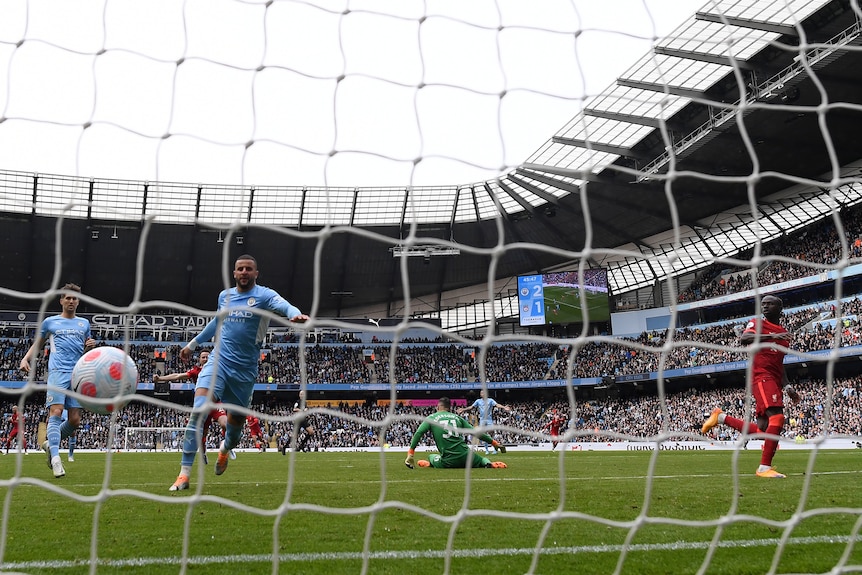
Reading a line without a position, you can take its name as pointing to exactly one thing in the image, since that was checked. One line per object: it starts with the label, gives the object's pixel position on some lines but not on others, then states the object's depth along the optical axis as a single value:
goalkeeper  9.55
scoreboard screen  37.81
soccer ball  5.09
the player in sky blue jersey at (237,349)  5.54
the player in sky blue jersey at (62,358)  7.32
